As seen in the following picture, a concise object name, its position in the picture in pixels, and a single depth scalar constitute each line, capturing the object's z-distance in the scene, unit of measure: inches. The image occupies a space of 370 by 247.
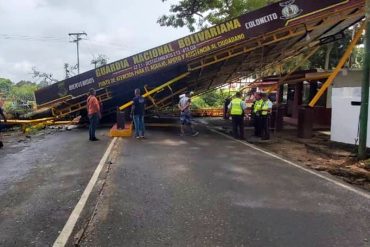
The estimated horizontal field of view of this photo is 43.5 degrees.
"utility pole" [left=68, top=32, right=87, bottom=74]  2575.3
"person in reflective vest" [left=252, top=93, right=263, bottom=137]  616.1
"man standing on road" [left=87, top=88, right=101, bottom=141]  561.0
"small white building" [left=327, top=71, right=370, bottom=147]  499.5
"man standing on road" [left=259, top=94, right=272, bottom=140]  597.3
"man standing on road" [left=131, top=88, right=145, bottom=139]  577.3
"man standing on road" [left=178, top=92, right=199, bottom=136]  628.4
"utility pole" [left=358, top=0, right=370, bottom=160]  418.6
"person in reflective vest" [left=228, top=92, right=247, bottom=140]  591.4
